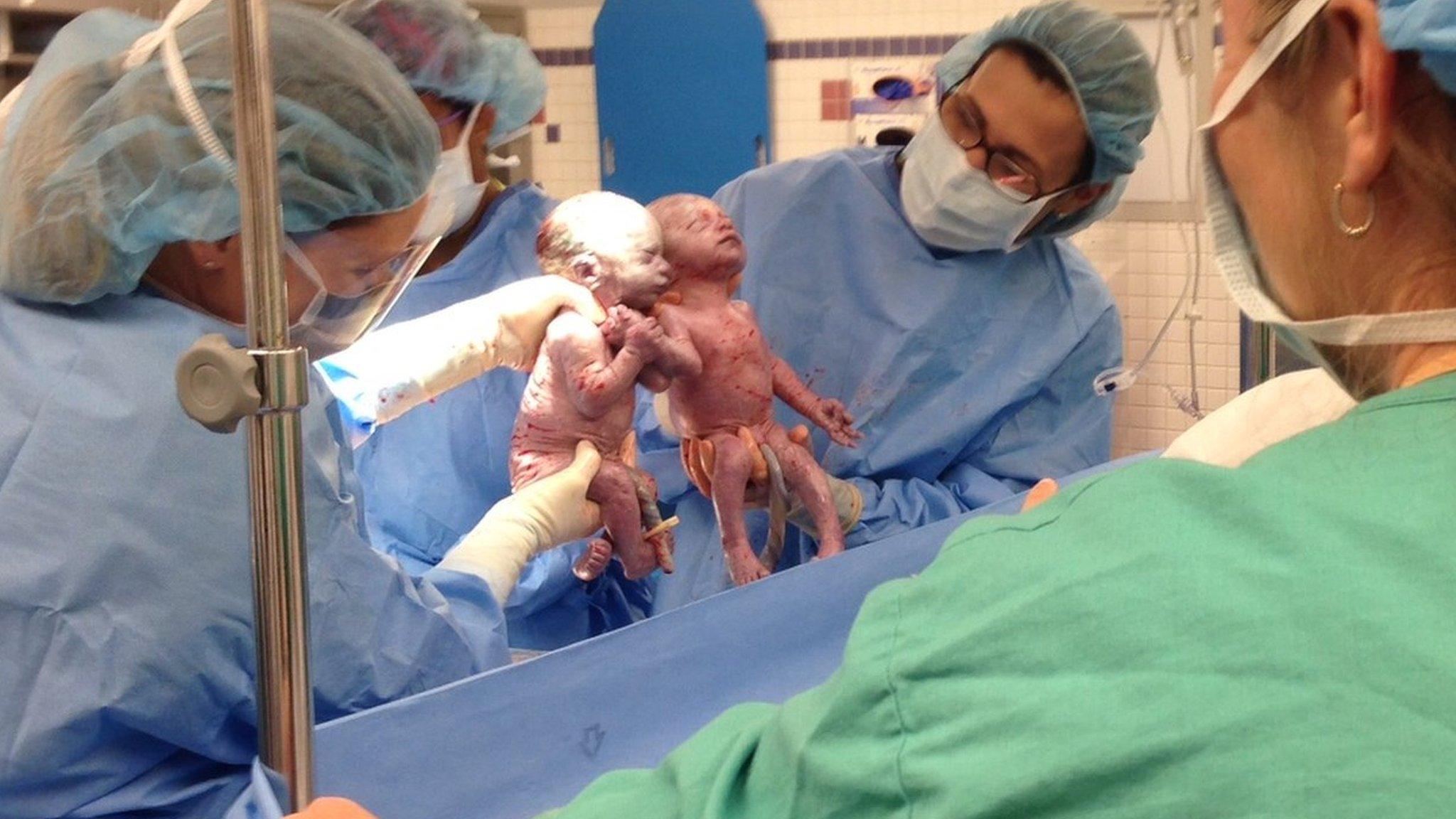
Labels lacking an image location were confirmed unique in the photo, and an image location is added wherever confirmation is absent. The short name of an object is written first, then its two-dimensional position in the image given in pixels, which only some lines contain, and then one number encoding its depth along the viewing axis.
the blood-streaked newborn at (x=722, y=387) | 2.19
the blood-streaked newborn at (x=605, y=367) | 2.06
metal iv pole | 1.19
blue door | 3.65
